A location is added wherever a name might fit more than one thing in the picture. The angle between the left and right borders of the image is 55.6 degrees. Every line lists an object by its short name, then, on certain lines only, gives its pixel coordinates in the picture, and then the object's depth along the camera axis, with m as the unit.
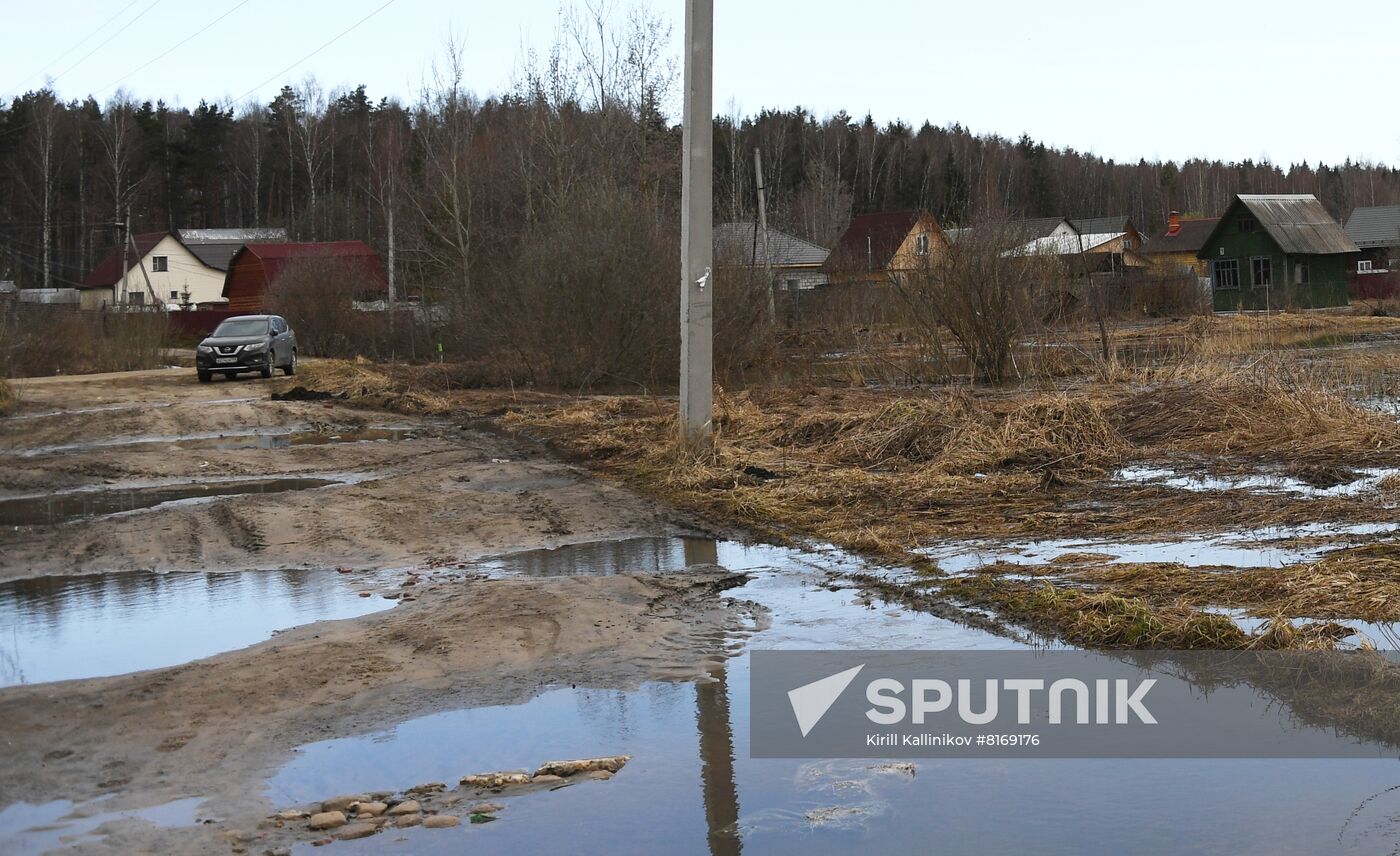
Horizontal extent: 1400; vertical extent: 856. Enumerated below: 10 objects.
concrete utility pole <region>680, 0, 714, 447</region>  13.77
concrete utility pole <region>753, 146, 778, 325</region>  30.01
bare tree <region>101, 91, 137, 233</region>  93.75
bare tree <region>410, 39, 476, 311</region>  43.84
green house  62.22
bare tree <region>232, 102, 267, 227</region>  104.56
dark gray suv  34.88
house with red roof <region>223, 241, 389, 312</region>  61.31
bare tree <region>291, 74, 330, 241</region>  98.84
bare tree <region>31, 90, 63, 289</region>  88.44
